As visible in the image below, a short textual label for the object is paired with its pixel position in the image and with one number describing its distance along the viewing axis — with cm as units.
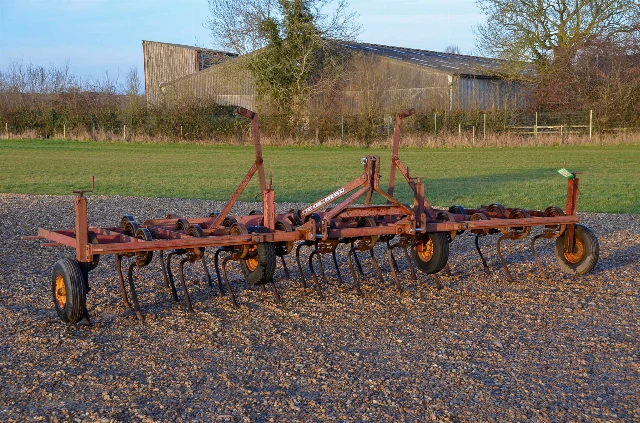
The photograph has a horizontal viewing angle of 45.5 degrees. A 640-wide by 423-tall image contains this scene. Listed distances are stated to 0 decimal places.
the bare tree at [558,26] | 3938
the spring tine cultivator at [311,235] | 588
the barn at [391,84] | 4097
